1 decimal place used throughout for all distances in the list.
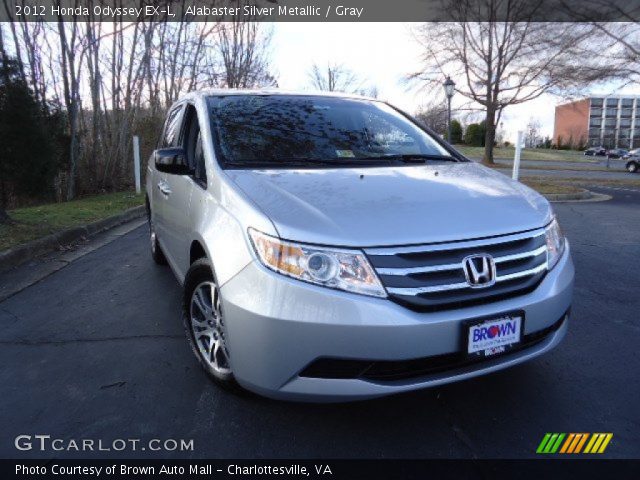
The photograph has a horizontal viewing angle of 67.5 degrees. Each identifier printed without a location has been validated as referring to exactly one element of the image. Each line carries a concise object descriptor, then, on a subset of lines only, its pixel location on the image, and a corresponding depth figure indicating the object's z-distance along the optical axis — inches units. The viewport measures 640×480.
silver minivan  74.8
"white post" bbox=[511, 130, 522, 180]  435.5
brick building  3914.9
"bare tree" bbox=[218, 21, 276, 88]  759.1
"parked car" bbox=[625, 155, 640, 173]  1077.8
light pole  767.7
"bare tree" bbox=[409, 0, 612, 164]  887.1
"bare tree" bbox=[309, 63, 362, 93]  1544.0
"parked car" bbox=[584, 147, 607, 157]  2662.4
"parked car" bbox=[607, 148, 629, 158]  2230.8
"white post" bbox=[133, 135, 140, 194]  477.0
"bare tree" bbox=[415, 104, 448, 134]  1029.2
